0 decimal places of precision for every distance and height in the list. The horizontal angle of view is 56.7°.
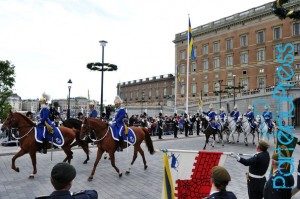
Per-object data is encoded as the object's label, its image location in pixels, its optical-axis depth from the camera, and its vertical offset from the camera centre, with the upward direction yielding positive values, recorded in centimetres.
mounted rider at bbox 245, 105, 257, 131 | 1901 -52
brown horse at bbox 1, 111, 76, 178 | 970 -85
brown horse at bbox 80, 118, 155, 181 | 968 -89
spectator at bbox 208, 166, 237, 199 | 315 -84
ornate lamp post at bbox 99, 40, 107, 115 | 1634 +390
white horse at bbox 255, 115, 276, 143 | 1853 -97
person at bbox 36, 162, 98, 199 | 268 -70
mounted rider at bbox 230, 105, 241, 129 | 1924 -33
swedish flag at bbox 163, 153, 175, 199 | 524 -138
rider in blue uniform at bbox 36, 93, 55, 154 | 1005 -49
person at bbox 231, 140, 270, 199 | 538 -118
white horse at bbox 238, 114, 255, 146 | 1859 -91
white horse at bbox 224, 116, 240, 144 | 1917 -92
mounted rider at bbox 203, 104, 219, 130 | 1725 -53
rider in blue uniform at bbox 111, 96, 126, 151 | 1025 -38
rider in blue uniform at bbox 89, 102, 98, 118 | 1288 -9
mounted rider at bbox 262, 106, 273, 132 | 1981 -54
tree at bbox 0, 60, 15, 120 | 3929 +408
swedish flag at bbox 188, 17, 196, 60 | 2852 +700
